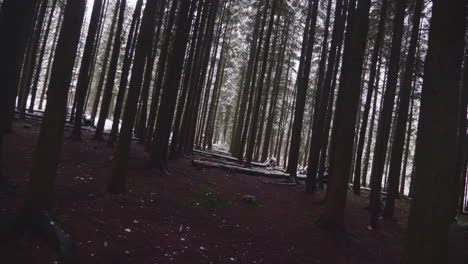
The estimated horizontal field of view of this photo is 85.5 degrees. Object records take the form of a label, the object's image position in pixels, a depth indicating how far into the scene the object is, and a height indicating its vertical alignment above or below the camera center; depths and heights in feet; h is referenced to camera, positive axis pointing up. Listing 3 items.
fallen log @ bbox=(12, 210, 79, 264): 12.01 -5.90
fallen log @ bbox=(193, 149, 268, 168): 57.67 -3.84
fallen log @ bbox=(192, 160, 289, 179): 40.61 -4.41
